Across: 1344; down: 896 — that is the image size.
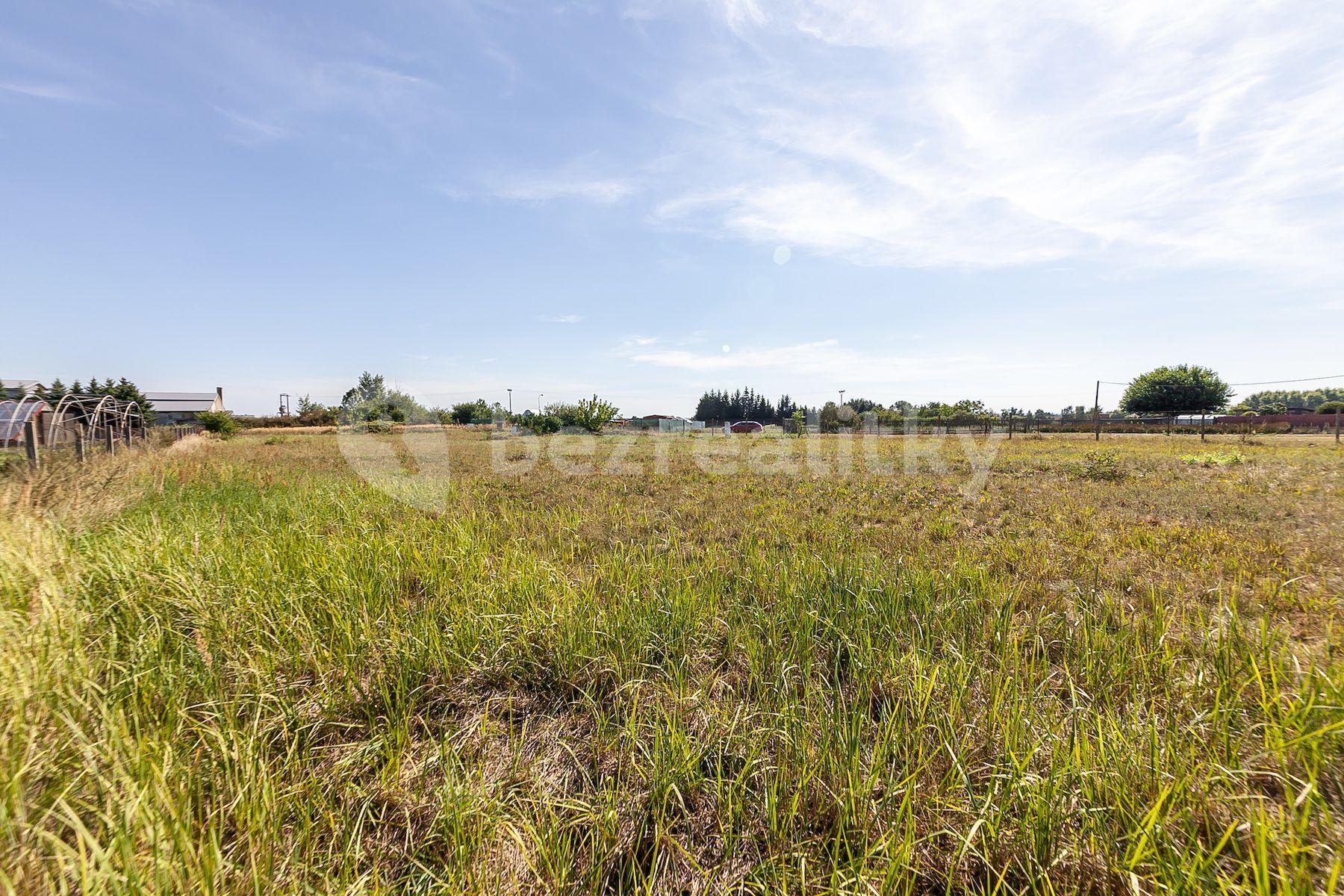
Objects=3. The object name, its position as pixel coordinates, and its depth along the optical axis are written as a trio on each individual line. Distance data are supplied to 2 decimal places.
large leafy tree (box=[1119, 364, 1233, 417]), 36.97
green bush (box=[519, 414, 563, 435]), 27.42
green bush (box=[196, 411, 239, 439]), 29.78
